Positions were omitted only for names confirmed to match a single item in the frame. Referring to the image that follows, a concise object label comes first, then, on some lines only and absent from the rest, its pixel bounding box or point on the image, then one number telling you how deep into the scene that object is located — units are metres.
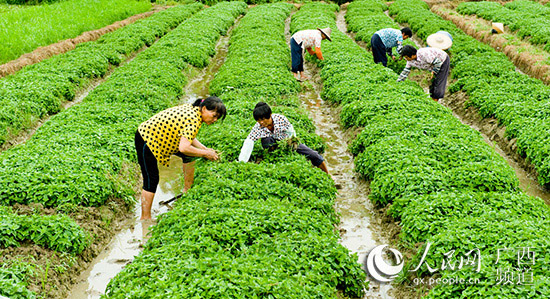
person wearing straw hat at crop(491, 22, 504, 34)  18.97
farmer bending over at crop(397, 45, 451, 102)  10.23
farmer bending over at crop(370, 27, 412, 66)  12.44
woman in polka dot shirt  5.95
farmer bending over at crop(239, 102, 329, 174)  6.91
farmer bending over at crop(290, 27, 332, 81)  12.79
